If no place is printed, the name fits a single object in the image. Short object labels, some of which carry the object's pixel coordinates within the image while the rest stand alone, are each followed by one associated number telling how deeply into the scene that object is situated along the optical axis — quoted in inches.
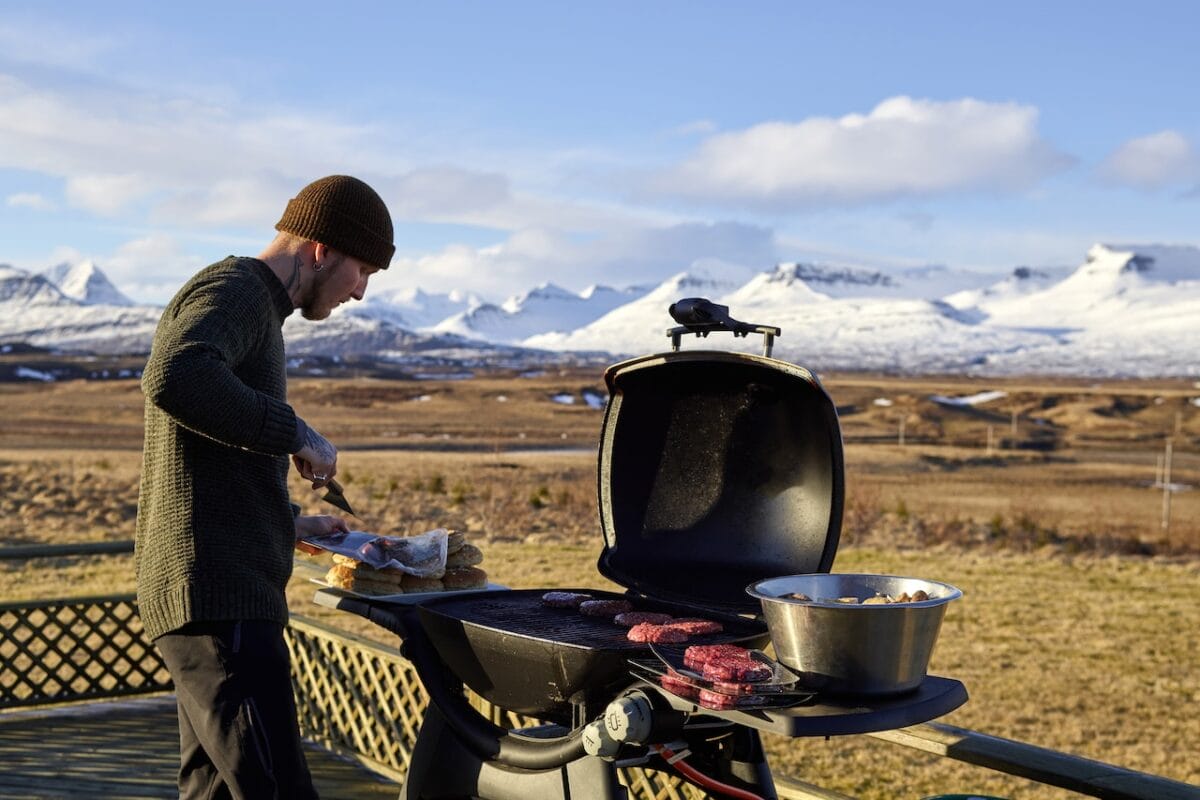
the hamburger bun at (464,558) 134.8
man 89.0
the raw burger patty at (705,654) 88.7
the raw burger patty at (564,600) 122.3
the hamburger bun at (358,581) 126.9
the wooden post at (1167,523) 731.5
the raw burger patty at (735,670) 83.9
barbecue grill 97.6
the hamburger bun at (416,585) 131.1
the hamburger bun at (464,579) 133.2
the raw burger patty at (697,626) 104.4
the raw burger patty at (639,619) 110.4
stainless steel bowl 83.0
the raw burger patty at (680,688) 85.6
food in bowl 86.7
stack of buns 127.1
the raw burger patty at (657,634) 101.1
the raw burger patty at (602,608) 116.7
